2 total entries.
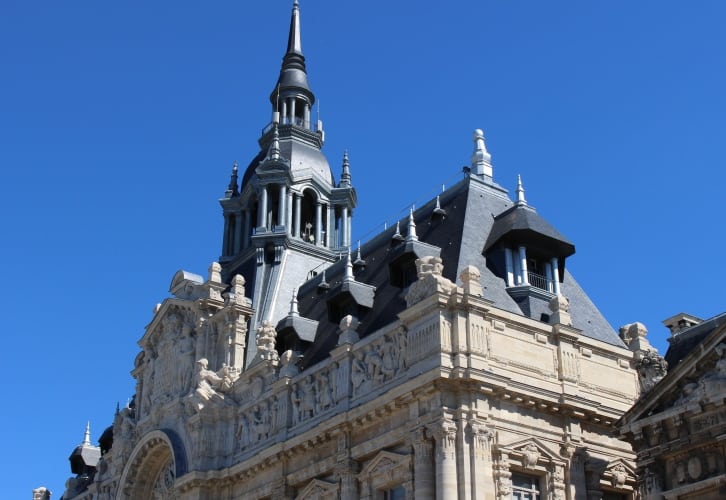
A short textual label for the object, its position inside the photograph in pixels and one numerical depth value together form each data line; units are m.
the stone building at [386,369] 32.28
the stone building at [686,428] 26.44
